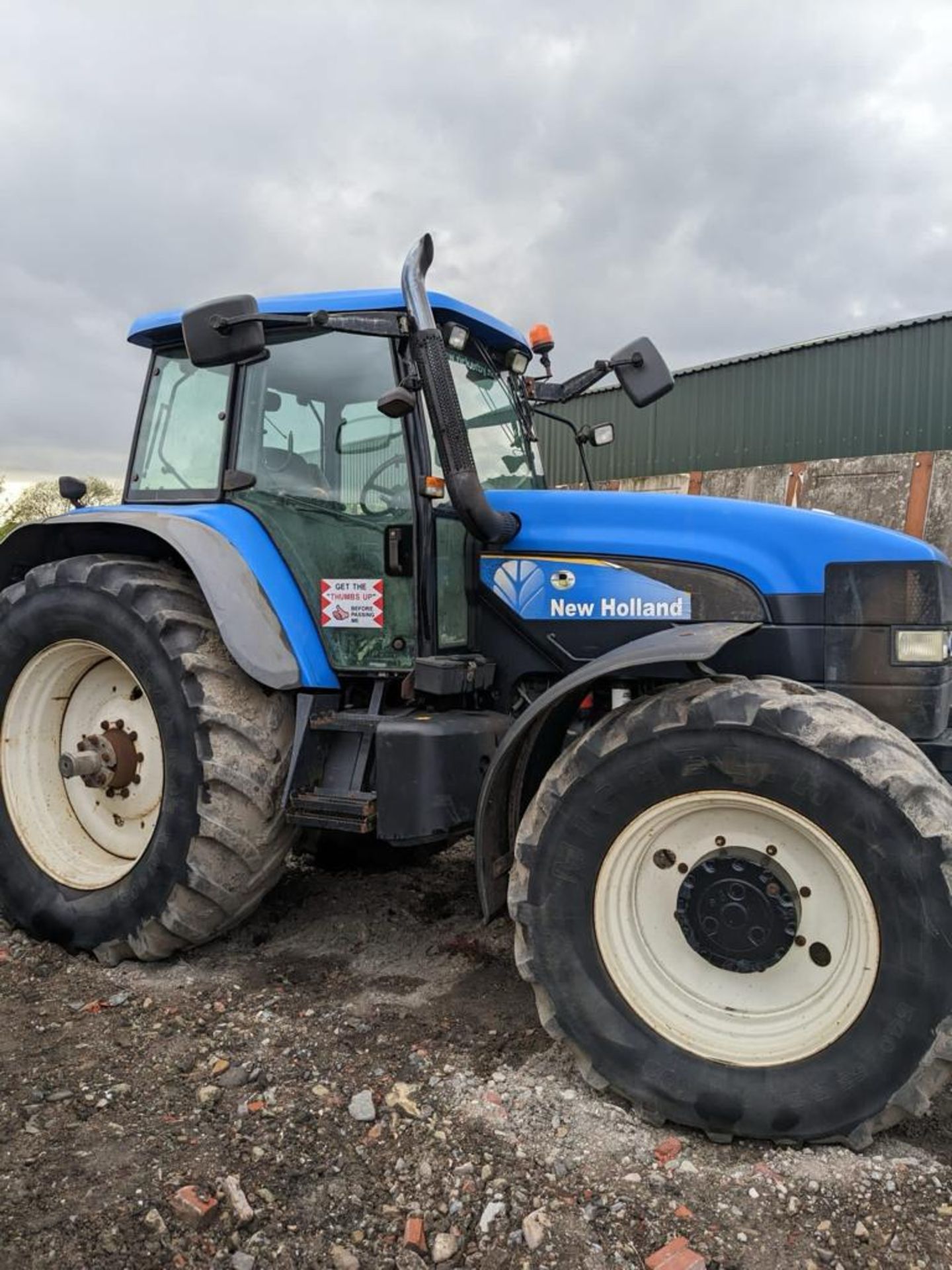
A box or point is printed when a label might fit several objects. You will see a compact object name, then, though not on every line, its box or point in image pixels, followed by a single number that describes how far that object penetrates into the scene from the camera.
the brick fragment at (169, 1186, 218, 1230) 1.98
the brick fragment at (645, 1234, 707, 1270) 1.87
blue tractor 2.29
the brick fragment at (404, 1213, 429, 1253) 1.94
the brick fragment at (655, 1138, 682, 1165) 2.24
